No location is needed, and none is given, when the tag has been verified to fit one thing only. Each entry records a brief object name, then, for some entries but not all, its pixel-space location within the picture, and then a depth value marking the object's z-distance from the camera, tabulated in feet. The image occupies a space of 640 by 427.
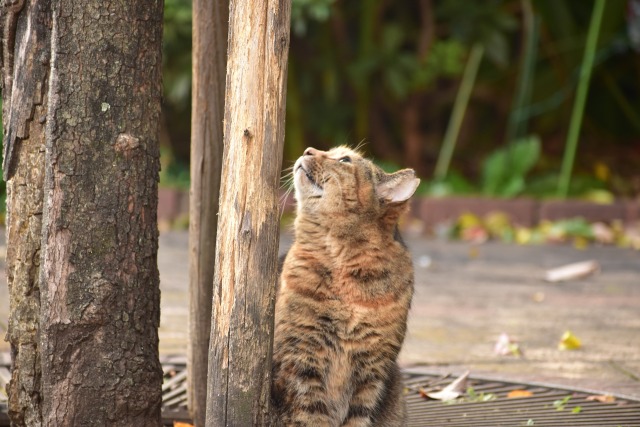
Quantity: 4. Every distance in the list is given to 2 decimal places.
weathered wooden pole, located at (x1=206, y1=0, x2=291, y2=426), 17.34
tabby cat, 20.53
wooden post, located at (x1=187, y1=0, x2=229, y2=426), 21.90
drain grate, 23.32
